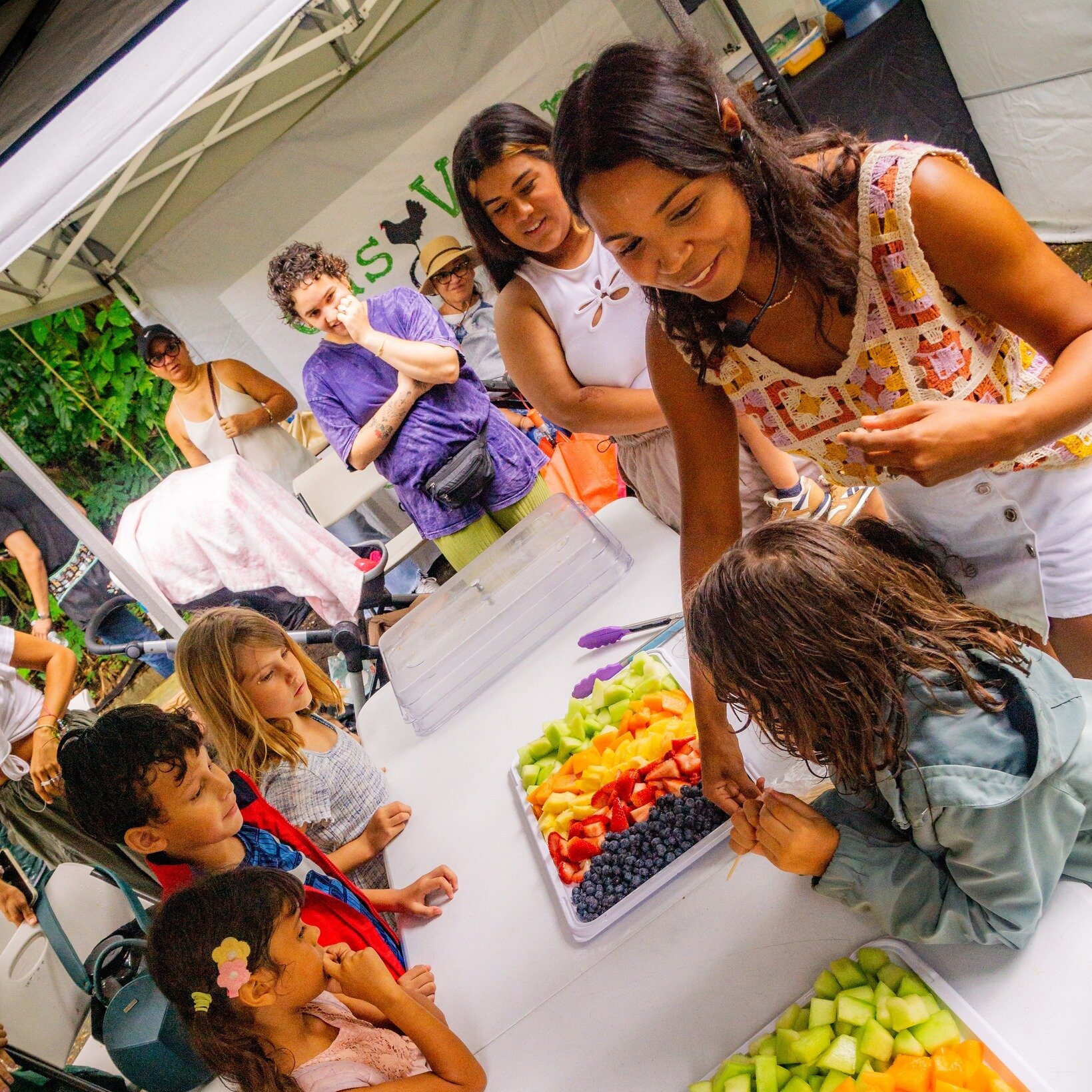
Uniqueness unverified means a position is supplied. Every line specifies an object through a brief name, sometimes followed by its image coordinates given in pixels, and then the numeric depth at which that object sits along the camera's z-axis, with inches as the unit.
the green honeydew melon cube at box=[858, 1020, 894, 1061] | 35.4
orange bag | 105.3
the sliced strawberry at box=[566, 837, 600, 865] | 53.6
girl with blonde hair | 68.9
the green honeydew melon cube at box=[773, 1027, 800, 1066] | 37.6
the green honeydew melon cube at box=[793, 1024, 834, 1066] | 36.8
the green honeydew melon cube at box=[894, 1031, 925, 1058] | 34.8
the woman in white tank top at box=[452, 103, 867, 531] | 60.0
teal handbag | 55.1
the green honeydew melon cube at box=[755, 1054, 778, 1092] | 37.2
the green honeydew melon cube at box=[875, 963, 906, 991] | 37.7
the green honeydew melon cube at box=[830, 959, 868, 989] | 38.8
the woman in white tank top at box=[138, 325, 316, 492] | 114.1
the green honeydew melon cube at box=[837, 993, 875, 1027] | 36.7
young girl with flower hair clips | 42.5
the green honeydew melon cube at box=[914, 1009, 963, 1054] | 34.7
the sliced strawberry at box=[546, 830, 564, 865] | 55.3
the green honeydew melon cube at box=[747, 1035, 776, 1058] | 38.5
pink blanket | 104.8
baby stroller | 91.0
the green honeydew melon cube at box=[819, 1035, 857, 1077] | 35.4
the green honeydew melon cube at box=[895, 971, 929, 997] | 36.7
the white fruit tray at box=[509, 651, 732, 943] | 49.1
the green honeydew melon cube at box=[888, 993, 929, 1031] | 35.4
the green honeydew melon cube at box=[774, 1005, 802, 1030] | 38.9
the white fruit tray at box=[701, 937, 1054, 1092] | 32.3
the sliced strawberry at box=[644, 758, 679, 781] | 52.7
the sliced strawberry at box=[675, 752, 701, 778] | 52.3
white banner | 127.5
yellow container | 134.1
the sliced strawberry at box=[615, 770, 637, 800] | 53.9
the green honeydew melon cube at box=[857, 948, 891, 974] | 38.7
